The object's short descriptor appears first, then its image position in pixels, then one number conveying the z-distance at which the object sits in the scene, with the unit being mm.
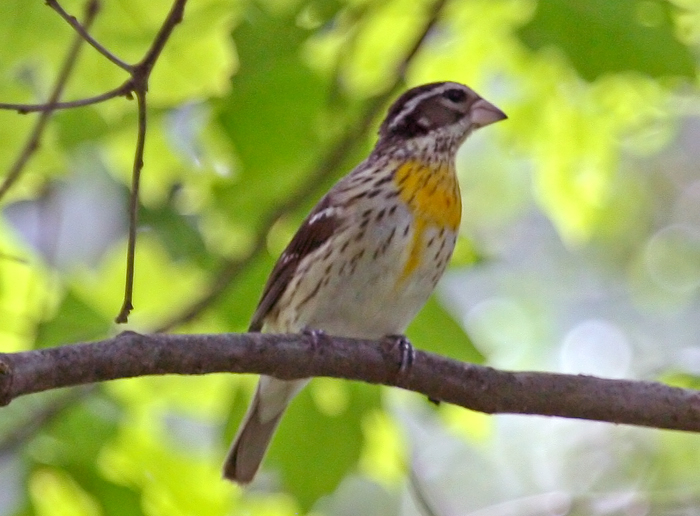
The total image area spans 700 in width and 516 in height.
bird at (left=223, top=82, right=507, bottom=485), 9734
